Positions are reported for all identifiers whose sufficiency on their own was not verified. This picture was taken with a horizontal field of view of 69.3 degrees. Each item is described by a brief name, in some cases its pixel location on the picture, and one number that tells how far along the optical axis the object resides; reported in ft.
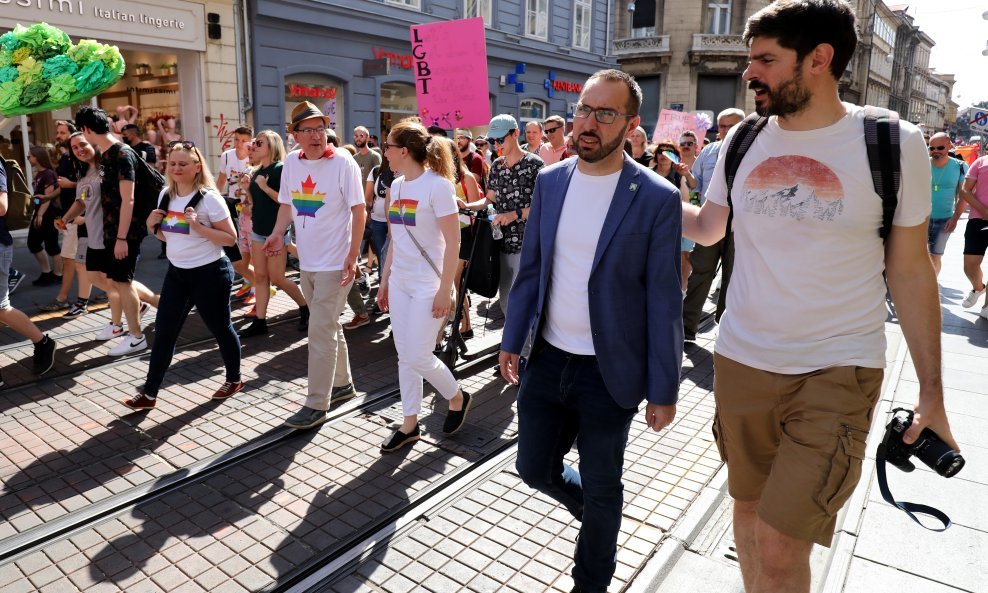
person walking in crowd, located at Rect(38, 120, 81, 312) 26.07
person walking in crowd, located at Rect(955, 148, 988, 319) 27.17
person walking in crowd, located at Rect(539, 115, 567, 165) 26.04
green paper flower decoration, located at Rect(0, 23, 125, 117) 16.79
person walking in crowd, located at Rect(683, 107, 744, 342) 21.74
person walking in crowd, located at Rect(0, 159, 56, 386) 17.74
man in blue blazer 8.44
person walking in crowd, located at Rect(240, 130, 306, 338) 22.52
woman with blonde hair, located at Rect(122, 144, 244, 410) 16.40
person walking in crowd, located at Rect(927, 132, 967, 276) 28.73
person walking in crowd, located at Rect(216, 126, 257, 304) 28.30
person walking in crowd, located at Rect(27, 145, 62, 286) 28.58
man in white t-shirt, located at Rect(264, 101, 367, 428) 15.69
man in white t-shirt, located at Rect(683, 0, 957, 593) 7.05
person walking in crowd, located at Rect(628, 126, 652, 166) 26.78
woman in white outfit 13.97
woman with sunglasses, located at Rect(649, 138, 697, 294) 20.99
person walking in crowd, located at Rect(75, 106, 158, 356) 19.47
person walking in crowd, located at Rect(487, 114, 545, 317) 19.80
